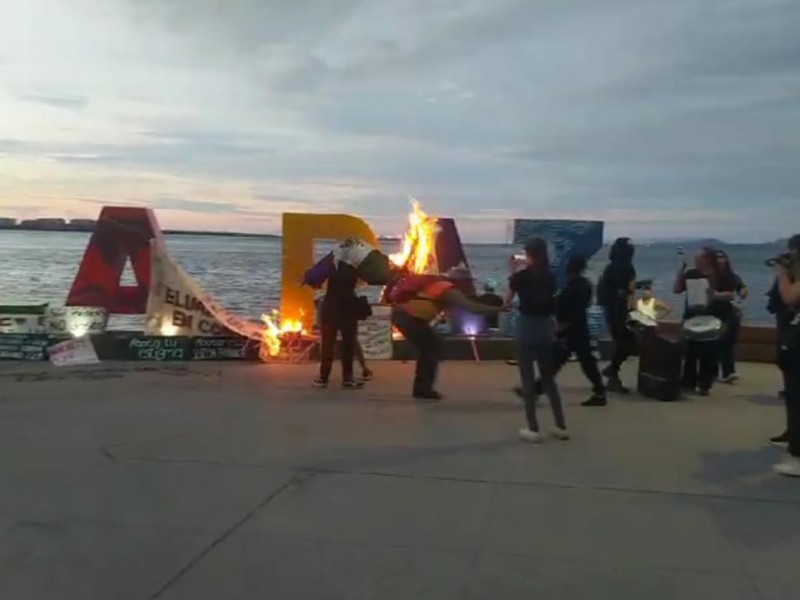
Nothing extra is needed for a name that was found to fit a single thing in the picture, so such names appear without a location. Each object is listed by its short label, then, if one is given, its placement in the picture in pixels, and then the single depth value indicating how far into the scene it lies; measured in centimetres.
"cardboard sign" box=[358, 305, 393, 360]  1341
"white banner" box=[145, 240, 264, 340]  1351
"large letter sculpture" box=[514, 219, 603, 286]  1465
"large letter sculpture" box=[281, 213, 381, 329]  1399
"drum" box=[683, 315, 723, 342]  1059
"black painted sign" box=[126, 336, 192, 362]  1309
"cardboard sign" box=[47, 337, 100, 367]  1273
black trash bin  1034
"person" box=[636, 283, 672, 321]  1193
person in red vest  1013
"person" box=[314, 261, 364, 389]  1093
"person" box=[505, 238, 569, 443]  791
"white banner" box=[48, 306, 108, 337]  1336
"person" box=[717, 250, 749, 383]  1105
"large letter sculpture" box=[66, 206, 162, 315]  1373
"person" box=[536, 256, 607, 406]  969
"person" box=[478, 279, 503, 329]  1290
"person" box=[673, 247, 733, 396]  1075
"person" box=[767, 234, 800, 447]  742
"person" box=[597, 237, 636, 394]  1083
